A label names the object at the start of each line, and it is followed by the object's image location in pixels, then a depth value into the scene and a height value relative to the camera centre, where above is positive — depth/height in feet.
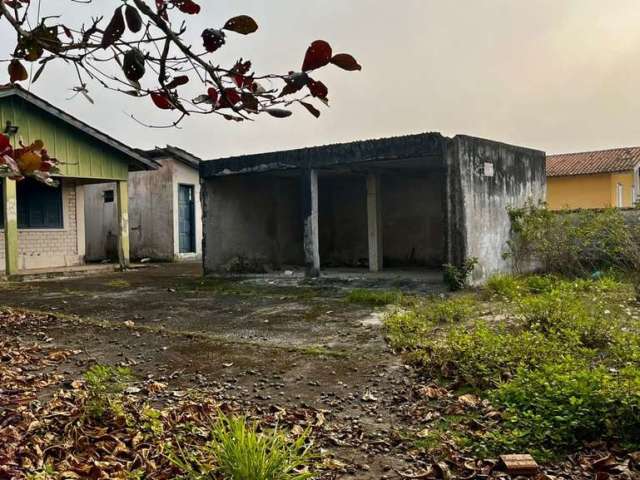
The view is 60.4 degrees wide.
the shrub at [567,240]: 30.89 -0.50
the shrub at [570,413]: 9.35 -3.28
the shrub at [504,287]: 25.52 -2.66
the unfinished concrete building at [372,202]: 29.37 +2.40
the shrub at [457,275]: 28.30 -2.11
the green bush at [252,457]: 7.62 -3.14
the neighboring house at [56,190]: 38.65 +4.48
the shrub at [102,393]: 10.53 -3.14
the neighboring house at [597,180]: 77.10 +7.31
